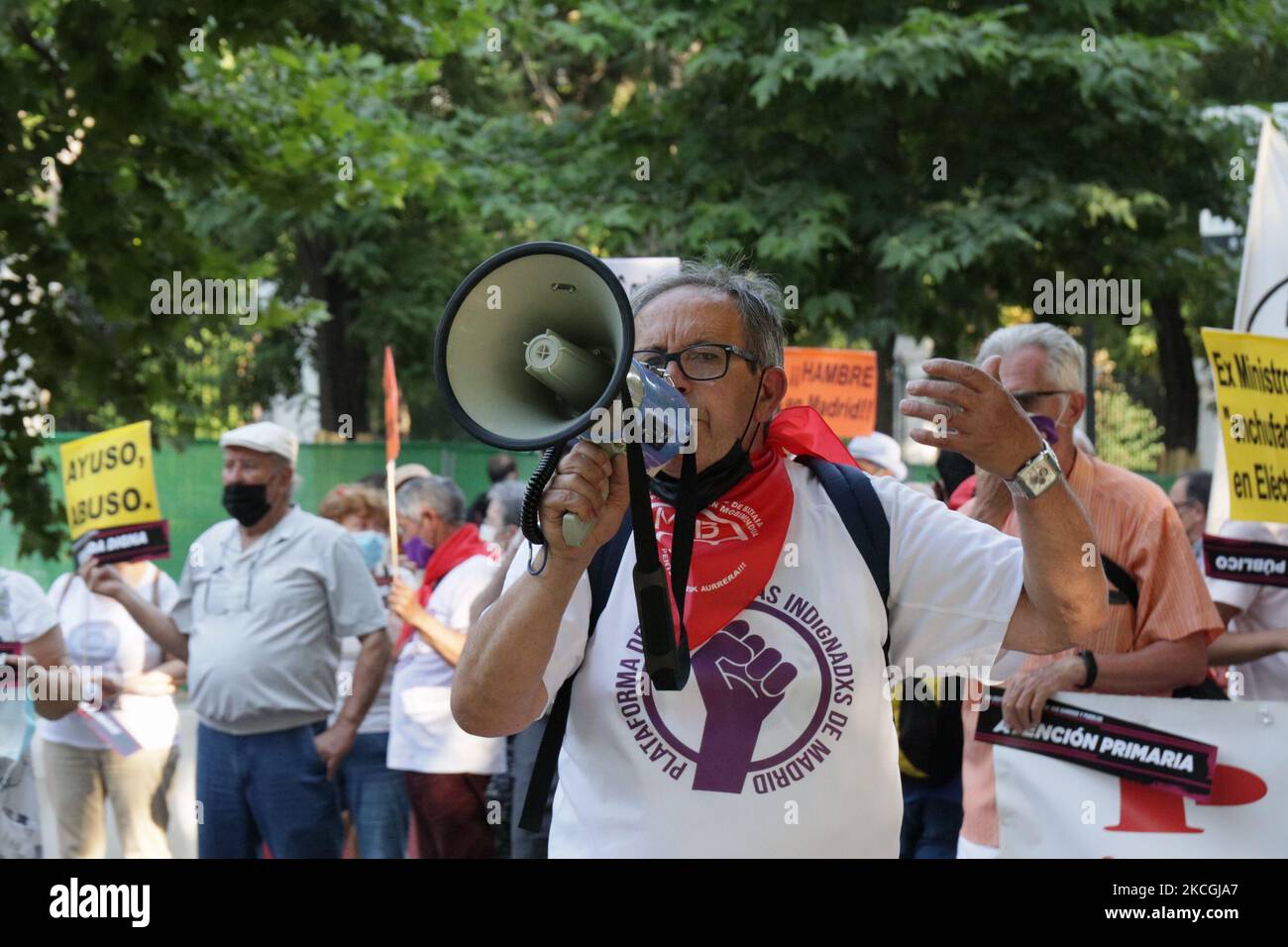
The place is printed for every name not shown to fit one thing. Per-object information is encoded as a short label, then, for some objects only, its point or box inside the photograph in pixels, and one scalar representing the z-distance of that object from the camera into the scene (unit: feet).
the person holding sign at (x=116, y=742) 22.56
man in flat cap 19.60
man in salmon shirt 13.56
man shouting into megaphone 8.09
